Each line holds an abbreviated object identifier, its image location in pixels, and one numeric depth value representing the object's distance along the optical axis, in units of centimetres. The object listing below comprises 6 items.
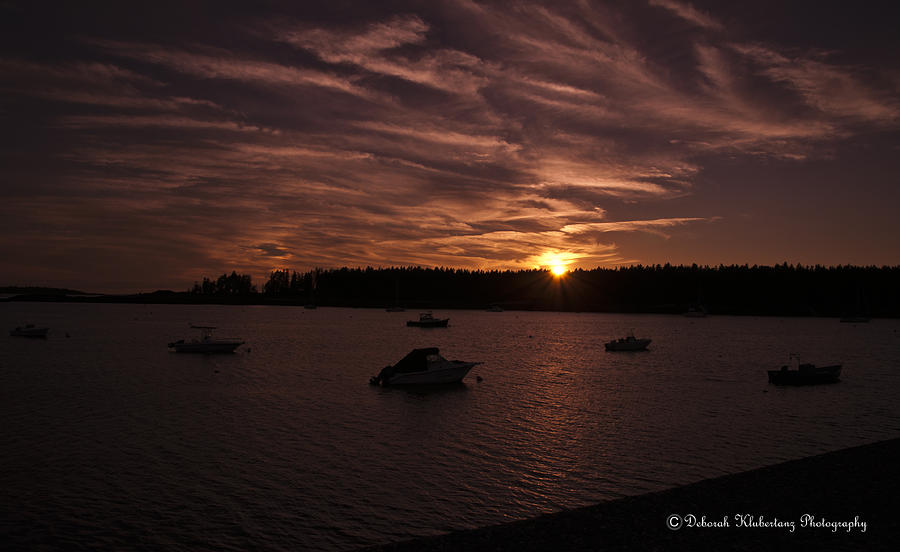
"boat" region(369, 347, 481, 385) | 5378
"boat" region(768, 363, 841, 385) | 5475
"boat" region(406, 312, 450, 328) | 17538
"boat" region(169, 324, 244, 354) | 8294
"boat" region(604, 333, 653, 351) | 9775
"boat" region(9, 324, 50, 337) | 11193
